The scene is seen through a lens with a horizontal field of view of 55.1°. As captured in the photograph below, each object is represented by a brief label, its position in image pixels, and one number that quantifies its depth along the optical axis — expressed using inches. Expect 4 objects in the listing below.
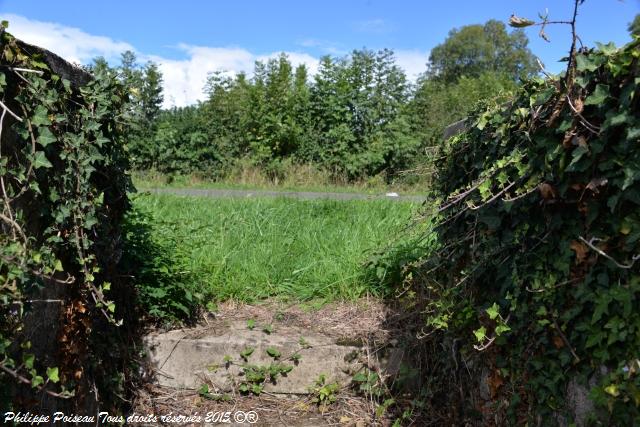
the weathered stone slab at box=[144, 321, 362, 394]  151.6
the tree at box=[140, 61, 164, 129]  546.6
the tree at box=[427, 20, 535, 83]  2086.6
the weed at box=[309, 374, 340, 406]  147.7
